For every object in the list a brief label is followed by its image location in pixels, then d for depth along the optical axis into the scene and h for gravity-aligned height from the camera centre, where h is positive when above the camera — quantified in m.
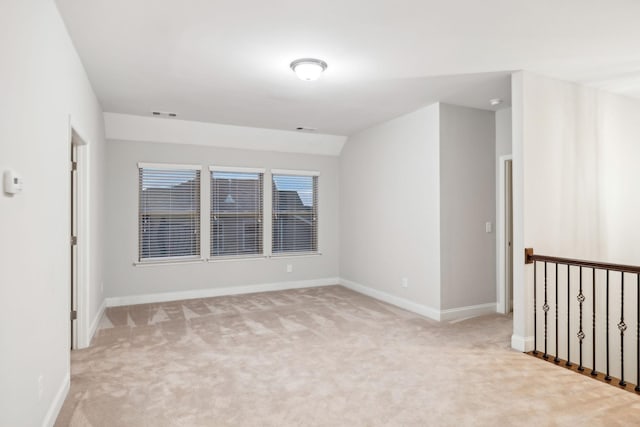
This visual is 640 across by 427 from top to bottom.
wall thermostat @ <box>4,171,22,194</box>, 1.67 +0.16
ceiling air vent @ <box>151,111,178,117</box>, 5.00 +1.39
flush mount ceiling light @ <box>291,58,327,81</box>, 3.30 +1.32
